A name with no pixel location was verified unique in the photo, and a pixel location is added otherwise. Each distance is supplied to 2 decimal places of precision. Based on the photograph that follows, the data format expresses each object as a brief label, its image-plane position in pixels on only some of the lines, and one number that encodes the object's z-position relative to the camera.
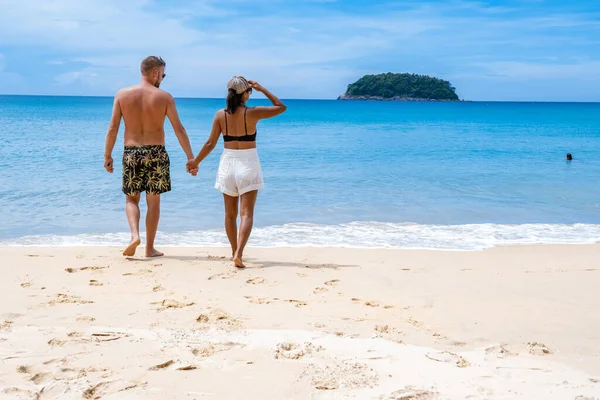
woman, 5.47
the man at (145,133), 5.72
